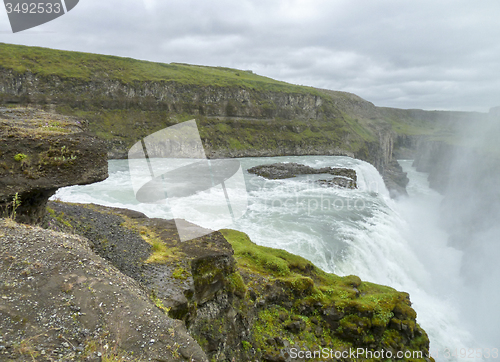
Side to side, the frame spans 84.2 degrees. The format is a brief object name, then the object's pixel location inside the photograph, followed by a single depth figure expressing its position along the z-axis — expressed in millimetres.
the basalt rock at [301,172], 37500
